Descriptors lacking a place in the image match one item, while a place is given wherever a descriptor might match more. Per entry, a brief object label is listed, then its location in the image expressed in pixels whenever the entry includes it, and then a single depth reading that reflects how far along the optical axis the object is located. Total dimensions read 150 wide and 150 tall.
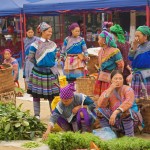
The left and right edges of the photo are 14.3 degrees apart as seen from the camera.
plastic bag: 7.47
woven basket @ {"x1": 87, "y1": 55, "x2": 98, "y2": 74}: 12.64
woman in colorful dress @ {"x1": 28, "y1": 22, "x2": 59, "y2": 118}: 9.08
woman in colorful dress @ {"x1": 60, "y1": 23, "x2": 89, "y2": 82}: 11.62
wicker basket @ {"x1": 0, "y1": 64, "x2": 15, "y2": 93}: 10.00
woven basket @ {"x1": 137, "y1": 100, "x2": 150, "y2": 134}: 8.35
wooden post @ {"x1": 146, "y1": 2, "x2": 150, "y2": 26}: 14.47
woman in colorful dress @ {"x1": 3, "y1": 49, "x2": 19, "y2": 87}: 13.28
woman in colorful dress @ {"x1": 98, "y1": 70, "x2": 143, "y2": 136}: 7.53
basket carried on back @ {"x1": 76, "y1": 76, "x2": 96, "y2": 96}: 10.73
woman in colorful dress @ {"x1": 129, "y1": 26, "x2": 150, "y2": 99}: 8.65
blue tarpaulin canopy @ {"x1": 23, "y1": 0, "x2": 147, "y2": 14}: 14.74
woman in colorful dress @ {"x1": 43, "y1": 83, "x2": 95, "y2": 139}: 7.80
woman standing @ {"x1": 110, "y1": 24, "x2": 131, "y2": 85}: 9.32
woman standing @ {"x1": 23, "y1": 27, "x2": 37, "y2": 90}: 13.20
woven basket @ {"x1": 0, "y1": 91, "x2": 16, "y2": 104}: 10.13
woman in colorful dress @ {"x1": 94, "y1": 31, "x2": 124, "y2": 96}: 8.72
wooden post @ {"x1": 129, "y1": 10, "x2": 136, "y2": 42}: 24.46
